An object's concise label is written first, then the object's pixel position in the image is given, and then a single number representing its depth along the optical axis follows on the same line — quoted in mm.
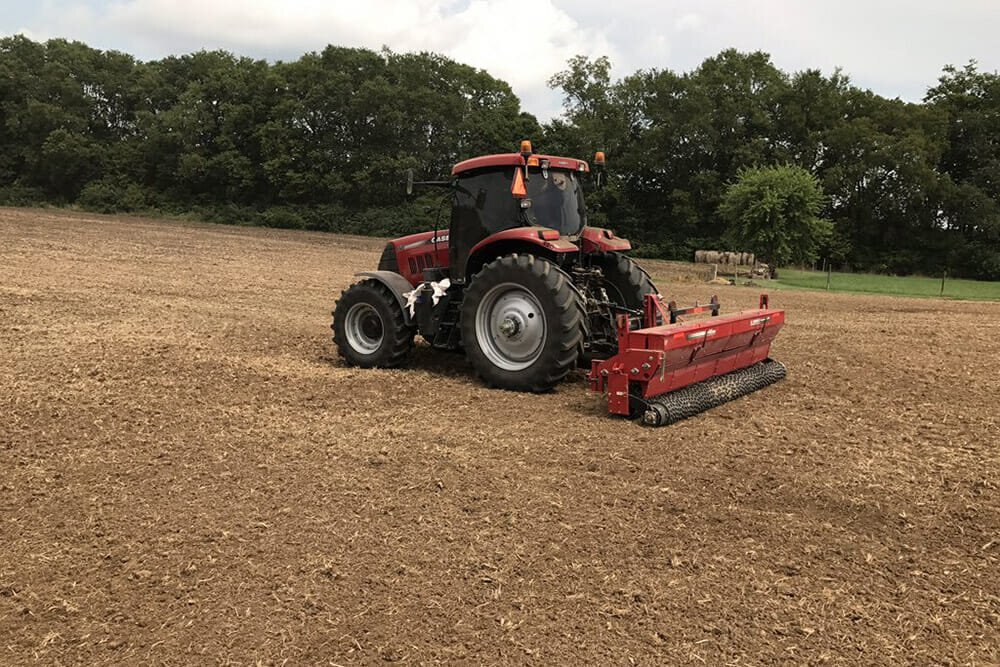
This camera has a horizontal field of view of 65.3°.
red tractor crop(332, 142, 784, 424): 6707
